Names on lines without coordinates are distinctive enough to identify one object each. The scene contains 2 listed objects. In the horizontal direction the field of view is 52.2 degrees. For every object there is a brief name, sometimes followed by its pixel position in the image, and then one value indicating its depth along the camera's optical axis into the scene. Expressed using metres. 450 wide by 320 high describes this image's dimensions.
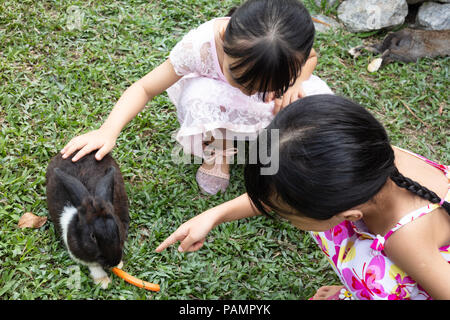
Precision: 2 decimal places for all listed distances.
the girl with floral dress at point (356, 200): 1.79
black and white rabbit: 2.47
